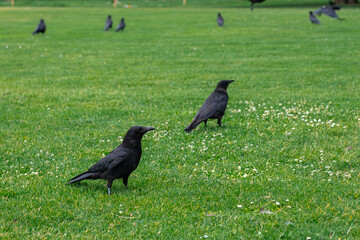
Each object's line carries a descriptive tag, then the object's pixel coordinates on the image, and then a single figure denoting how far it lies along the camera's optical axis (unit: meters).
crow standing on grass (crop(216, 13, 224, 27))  29.14
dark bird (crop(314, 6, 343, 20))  30.65
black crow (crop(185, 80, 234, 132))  8.66
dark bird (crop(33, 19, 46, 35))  27.17
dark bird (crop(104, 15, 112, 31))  29.26
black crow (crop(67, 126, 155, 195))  5.96
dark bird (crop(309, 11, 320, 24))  28.50
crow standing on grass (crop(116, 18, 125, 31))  28.68
